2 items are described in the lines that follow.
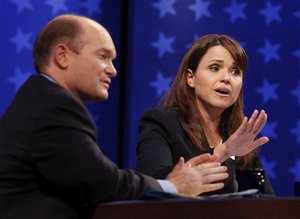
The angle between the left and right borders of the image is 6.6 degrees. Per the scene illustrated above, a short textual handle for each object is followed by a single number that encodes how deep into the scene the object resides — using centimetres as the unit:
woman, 744
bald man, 660
